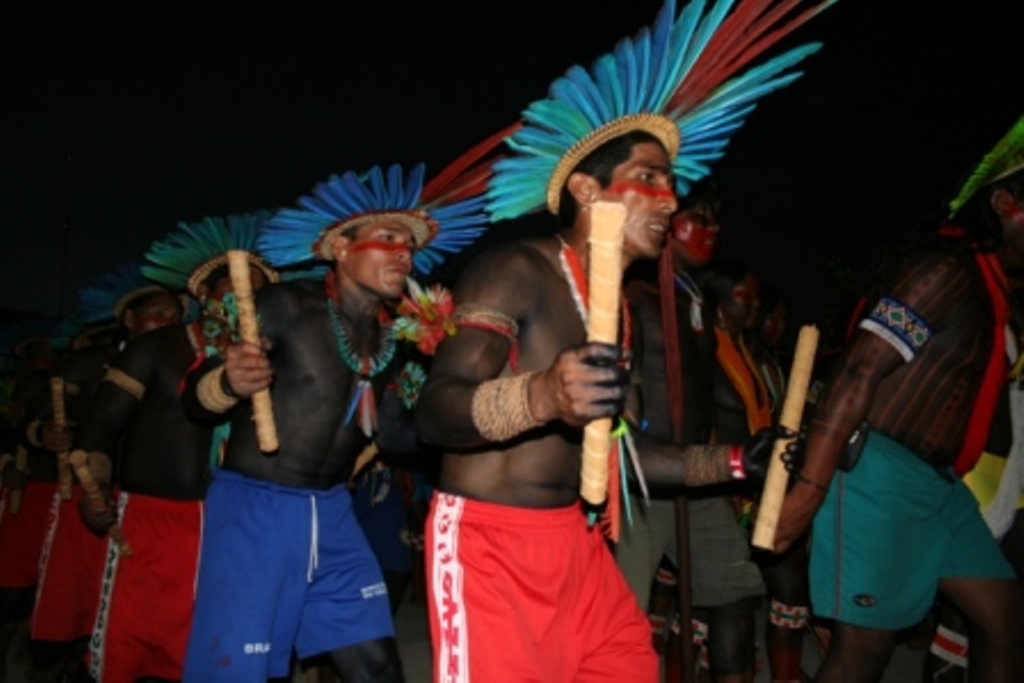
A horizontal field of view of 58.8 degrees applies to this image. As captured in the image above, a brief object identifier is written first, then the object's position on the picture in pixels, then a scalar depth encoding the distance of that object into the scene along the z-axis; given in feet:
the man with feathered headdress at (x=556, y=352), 8.13
